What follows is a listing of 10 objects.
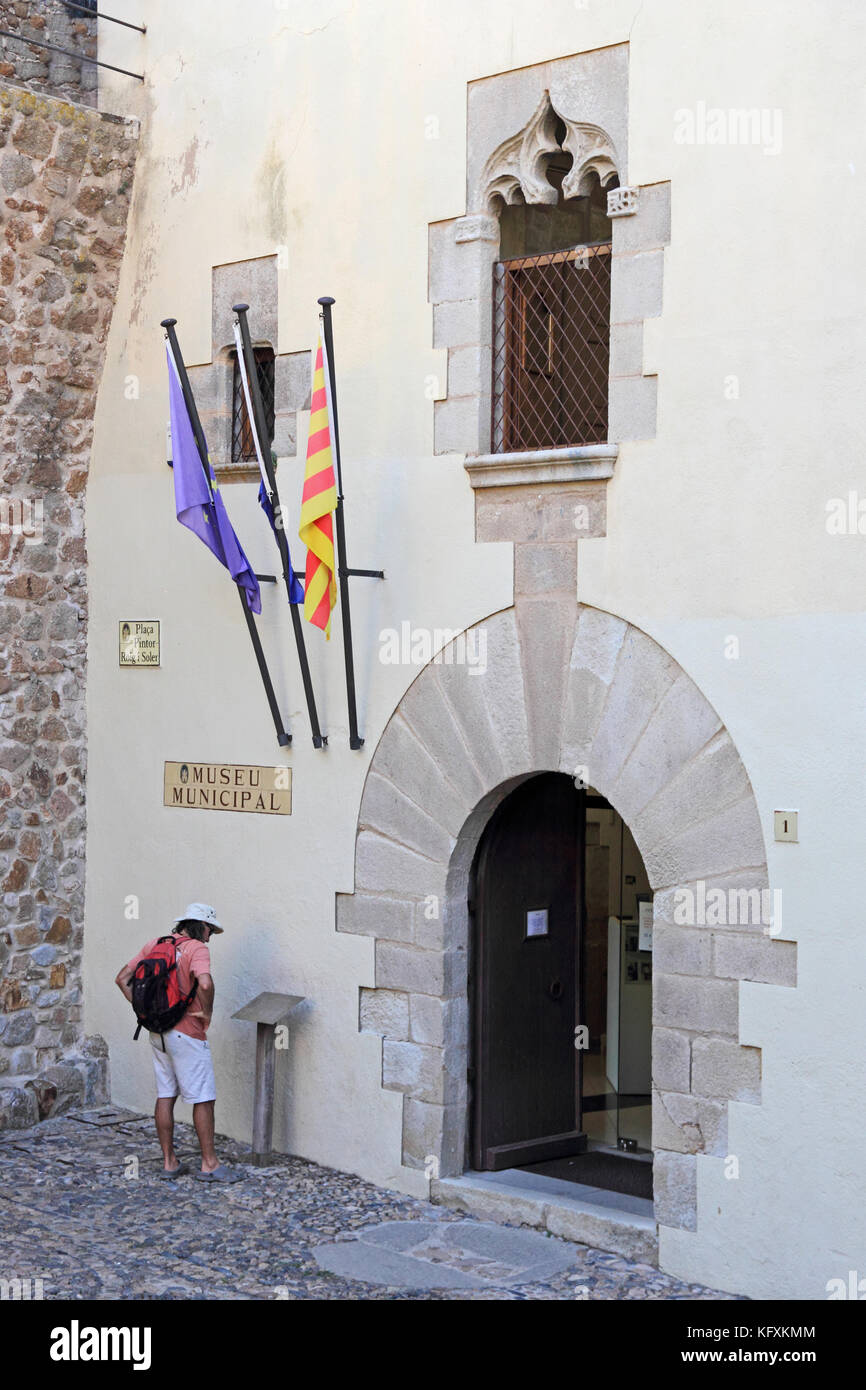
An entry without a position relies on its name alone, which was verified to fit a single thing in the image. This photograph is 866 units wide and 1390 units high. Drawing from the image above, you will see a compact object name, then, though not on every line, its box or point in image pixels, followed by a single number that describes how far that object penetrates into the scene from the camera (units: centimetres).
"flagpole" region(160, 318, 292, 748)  779
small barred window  862
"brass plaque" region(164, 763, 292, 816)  835
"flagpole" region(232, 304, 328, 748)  771
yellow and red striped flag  745
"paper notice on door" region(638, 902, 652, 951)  815
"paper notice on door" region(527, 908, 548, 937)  798
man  782
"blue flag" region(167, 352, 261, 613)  782
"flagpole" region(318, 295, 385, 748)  742
